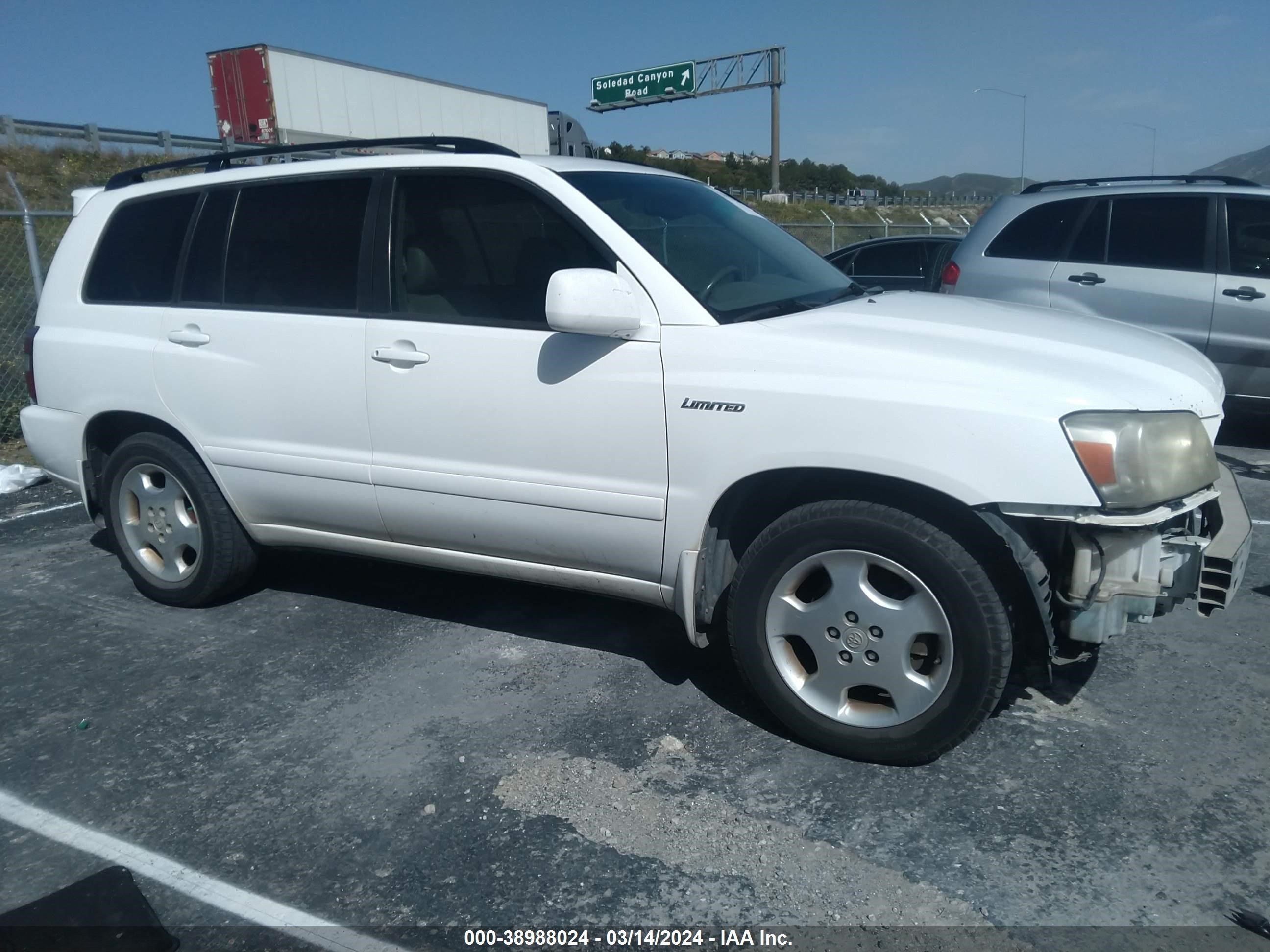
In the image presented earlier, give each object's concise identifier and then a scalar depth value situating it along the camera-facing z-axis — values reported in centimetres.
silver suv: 660
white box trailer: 2139
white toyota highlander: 283
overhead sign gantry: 3250
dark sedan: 996
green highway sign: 3278
